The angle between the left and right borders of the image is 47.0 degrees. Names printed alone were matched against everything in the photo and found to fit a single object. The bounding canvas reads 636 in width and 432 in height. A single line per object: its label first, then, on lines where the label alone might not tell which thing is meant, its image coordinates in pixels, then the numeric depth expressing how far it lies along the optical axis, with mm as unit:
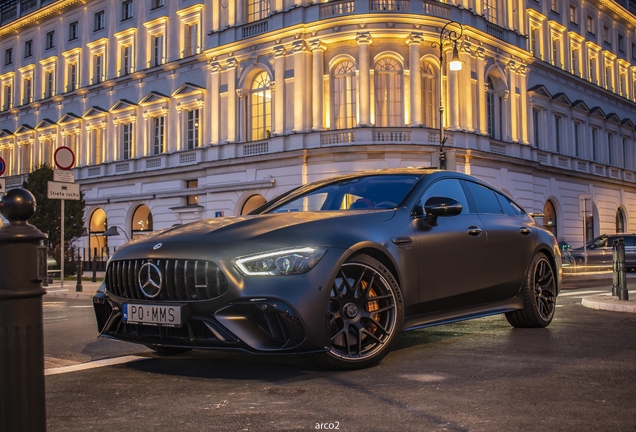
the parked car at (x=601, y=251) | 28609
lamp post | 24141
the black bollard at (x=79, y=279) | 17605
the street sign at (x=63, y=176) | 17906
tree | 28406
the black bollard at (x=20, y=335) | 2467
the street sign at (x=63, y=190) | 17578
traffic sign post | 17562
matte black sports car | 4605
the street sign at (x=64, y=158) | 17500
